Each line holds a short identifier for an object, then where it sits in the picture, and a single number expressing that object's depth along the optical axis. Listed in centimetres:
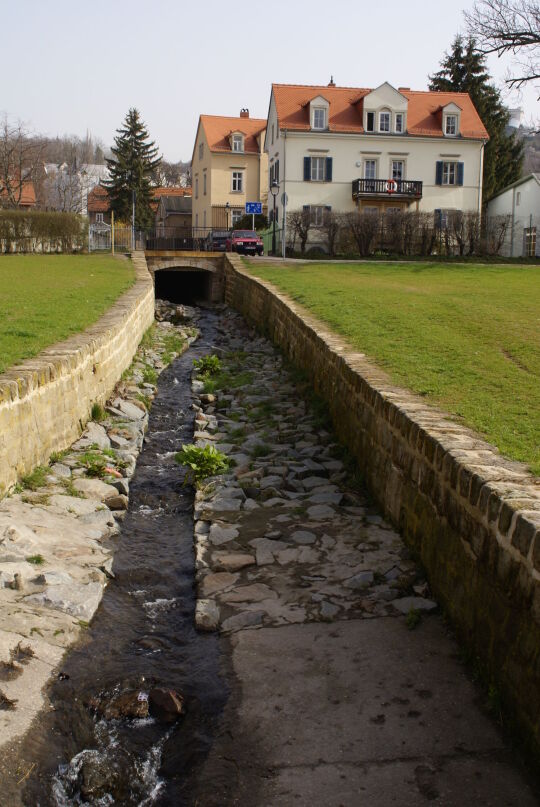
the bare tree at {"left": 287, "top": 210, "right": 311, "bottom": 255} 3750
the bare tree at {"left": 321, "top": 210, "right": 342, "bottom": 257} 3612
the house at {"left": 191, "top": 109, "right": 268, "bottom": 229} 5659
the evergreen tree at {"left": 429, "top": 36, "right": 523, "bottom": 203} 5297
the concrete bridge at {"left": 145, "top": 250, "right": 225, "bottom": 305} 3453
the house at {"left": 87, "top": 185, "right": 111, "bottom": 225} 8375
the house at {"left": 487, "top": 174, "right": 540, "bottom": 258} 4125
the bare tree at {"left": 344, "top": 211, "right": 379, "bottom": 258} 3541
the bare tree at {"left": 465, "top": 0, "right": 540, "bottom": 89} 3212
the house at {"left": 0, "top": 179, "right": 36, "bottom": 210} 6323
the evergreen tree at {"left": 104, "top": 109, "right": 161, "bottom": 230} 6116
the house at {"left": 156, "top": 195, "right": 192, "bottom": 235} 6956
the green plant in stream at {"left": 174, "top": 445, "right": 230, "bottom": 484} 932
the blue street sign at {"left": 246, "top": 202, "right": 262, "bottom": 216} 4328
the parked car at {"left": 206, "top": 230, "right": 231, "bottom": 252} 4081
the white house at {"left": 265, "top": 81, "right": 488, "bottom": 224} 4576
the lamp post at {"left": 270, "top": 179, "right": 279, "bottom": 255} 4588
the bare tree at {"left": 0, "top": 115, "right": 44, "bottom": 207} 6119
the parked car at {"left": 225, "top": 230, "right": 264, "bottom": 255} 3866
